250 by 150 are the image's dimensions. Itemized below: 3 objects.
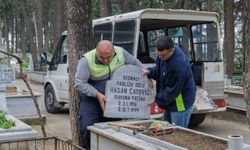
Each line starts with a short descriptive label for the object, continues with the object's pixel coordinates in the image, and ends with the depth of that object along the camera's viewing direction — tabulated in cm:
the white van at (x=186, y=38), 865
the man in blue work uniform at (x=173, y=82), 521
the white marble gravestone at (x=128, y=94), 506
